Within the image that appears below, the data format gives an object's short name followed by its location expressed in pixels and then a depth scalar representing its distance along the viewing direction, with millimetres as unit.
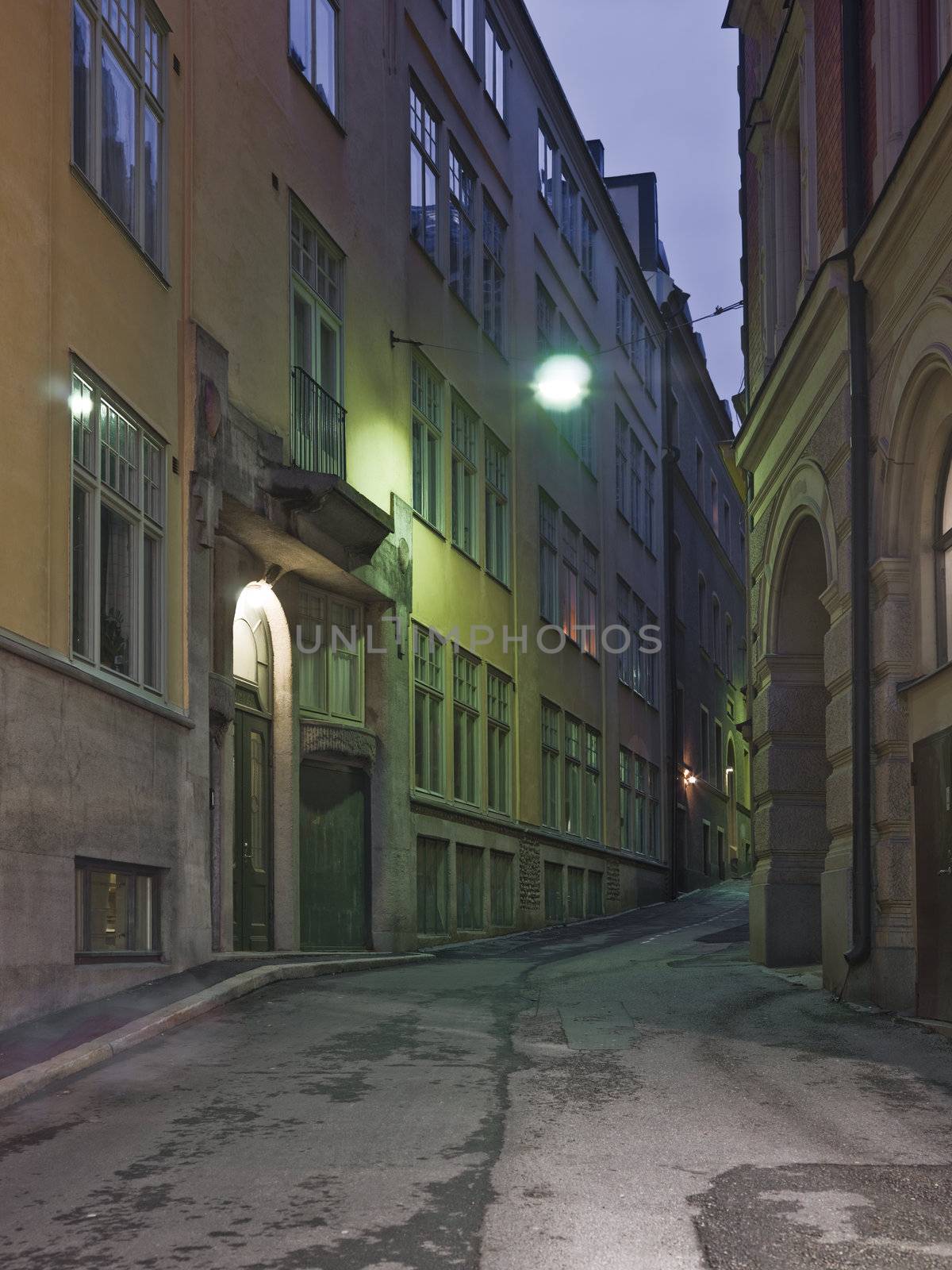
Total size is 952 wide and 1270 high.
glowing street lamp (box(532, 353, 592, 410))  20438
